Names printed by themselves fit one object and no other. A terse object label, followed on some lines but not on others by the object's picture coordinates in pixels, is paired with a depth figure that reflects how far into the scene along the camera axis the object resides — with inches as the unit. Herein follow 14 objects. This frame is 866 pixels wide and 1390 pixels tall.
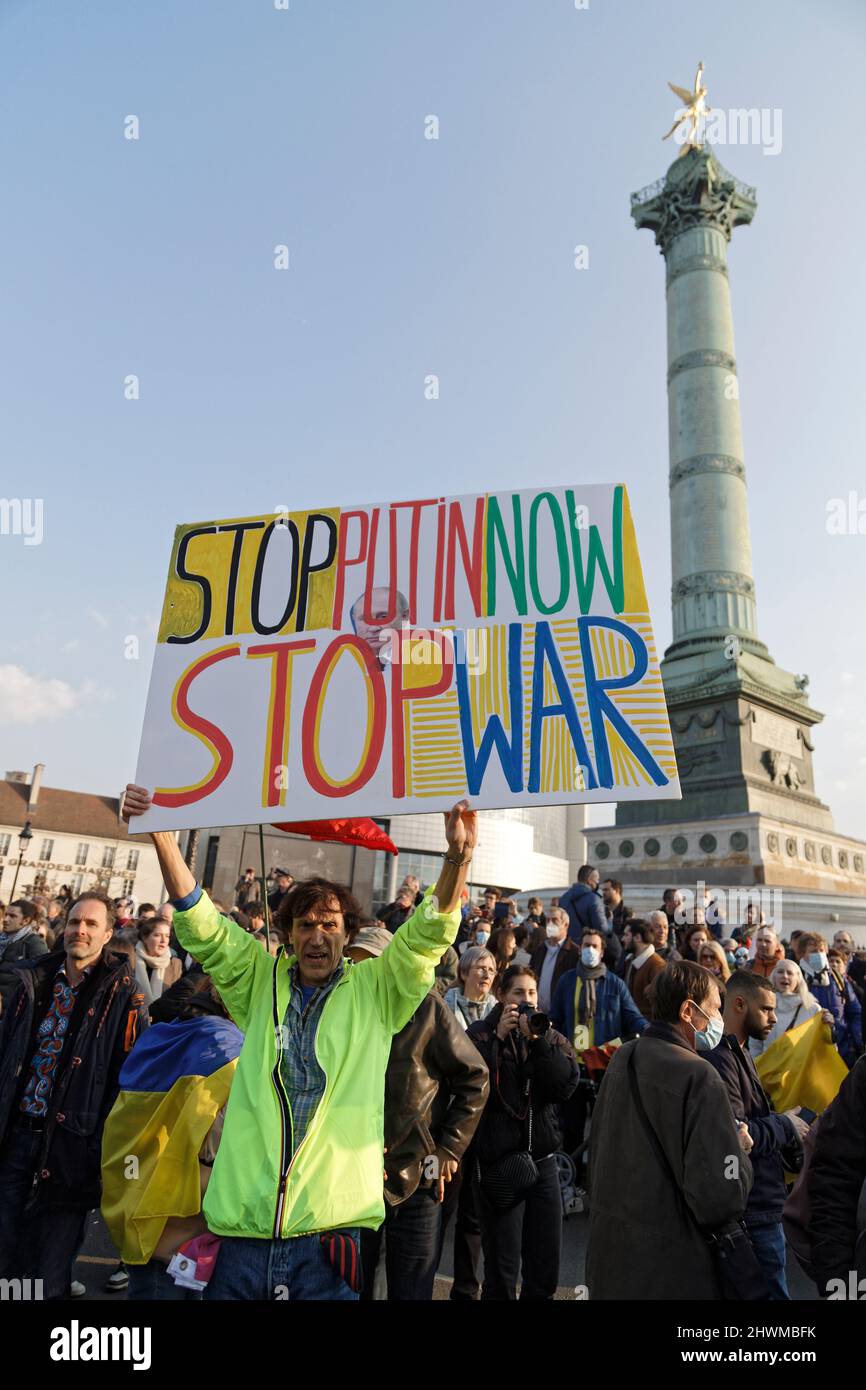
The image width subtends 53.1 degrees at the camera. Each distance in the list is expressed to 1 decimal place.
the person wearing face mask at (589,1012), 274.7
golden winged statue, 1609.3
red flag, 214.8
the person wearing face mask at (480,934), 385.9
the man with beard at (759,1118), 148.9
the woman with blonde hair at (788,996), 256.1
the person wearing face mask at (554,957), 318.7
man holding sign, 97.3
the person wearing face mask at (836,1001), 305.4
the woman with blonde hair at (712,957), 291.7
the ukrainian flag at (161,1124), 131.6
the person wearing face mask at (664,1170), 106.0
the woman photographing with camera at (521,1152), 175.2
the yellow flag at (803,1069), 220.7
